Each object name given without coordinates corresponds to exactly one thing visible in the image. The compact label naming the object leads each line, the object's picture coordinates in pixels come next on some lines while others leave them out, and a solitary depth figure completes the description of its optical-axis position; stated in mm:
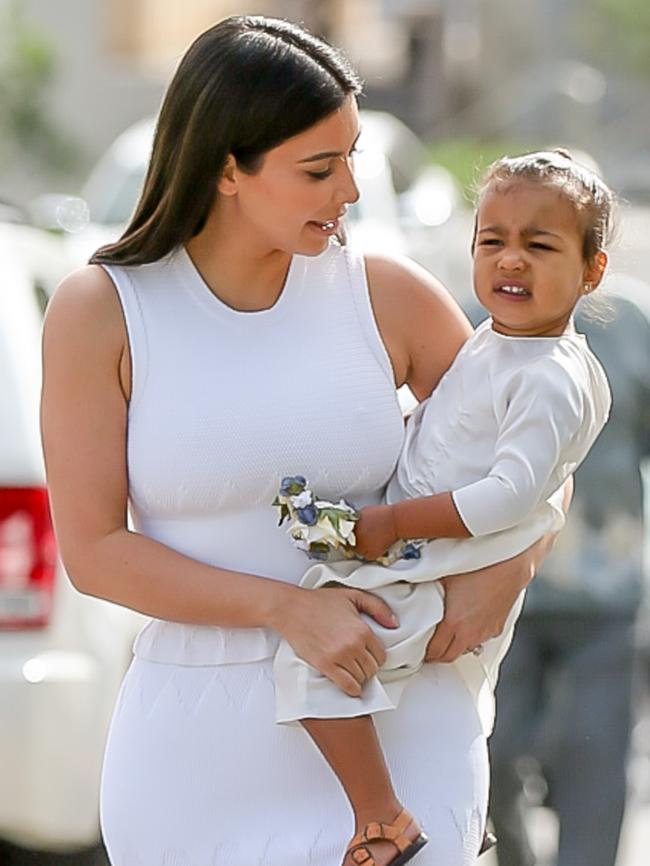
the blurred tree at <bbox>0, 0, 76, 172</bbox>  60531
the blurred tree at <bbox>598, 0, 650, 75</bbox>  68250
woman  5312
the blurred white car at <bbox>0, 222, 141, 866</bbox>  8547
